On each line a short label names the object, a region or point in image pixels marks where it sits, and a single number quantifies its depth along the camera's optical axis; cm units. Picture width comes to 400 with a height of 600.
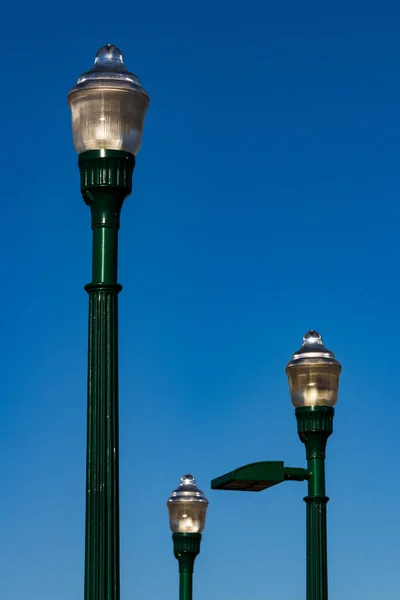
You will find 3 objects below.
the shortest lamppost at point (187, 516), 2111
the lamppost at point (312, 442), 1523
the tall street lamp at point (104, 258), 885
